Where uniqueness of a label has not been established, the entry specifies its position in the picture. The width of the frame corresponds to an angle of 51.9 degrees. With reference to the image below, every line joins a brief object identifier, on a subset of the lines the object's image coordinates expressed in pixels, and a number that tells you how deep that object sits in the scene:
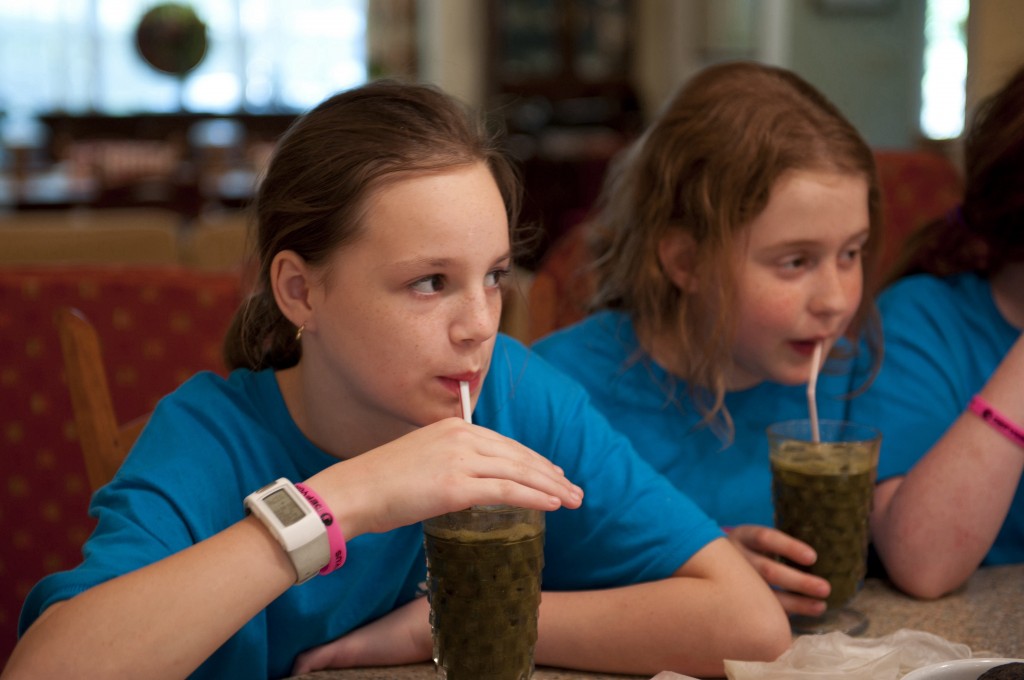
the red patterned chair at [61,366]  2.01
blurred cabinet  8.55
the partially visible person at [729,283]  1.26
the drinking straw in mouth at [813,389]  1.11
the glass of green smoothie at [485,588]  0.82
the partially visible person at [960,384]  1.21
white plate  0.79
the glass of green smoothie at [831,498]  1.07
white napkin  0.90
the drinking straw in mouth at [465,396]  0.96
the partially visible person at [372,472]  0.85
